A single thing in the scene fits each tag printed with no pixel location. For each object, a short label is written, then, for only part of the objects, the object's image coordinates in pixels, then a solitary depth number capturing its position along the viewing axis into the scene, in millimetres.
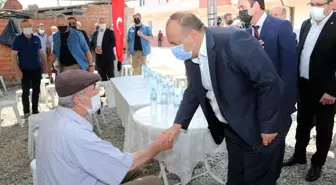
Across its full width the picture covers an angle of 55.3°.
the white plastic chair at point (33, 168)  1906
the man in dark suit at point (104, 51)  7094
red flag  5750
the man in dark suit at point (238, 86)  1543
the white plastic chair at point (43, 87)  7142
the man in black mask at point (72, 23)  5688
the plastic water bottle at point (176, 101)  2777
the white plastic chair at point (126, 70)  7954
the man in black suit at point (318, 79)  2697
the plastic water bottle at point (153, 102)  2807
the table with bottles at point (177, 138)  2340
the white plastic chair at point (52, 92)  6520
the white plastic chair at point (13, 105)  5224
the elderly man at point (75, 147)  1387
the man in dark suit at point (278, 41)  2334
